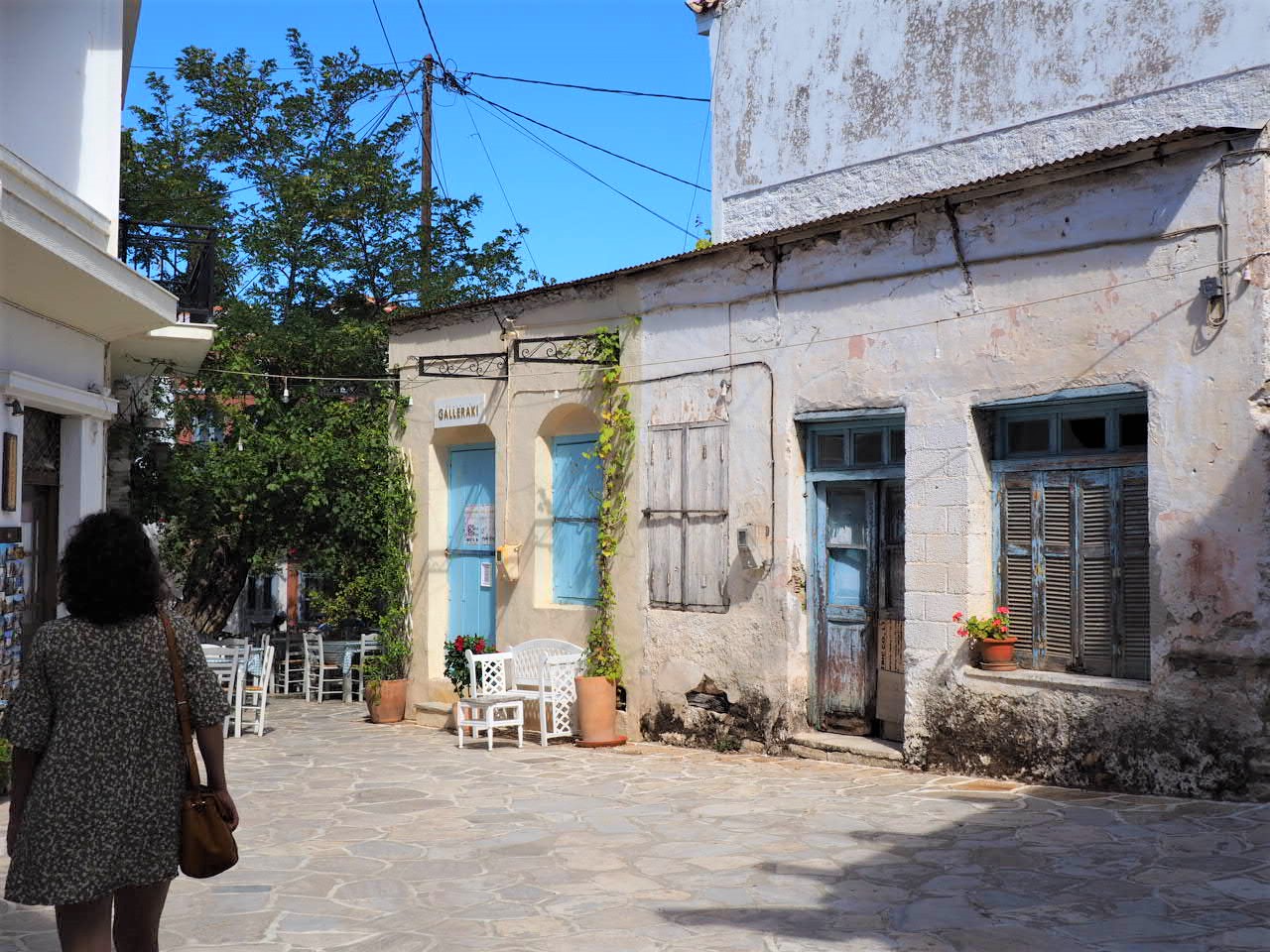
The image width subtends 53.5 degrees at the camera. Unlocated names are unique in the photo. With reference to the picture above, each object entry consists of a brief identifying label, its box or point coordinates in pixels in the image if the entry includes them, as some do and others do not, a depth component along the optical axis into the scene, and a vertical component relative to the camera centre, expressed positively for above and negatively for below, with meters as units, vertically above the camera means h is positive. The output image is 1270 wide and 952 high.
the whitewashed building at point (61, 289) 9.06 +1.96
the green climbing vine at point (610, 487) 11.35 +0.56
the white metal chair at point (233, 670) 11.95 -1.19
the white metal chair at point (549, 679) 11.31 -1.21
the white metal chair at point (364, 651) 15.22 -1.34
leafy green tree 15.08 +2.85
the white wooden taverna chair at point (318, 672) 16.06 -1.68
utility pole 18.92 +5.86
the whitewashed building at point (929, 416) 7.72 +1.03
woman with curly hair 3.64 -0.61
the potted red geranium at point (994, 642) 8.64 -0.62
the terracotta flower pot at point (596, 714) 10.96 -1.45
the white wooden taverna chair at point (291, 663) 17.28 -1.64
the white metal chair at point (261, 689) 12.23 -1.42
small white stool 11.05 -1.51
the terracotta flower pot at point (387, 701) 13.42 -1.64
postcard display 9.09 -0.49
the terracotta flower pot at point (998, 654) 8.63 -0.70
